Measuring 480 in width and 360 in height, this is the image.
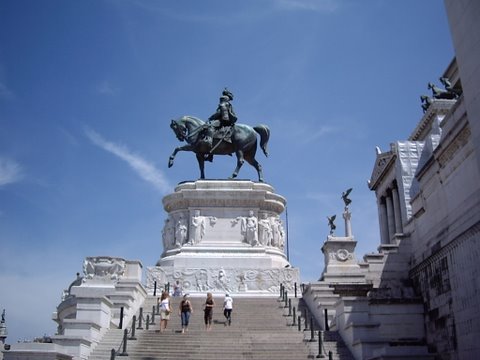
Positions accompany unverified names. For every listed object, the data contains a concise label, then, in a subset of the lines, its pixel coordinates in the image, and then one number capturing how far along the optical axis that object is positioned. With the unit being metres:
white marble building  16.48
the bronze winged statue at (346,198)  34.94
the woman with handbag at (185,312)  20.62
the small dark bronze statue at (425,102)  58.22
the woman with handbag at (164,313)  20.72
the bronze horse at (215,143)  36.94
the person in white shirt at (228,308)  21.66
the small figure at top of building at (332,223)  31.53
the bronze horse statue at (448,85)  53.08
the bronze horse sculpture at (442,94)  55.53
